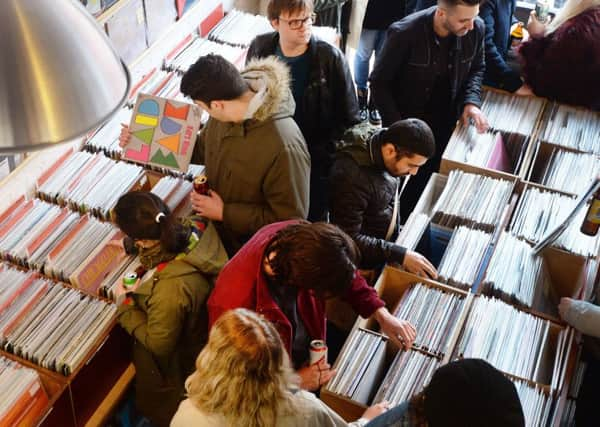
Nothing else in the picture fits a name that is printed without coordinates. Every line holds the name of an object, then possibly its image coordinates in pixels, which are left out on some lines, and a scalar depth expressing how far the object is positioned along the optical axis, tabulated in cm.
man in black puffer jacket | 269
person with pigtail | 242
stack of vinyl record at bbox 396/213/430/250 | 291
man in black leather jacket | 305
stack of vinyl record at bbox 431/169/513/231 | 305
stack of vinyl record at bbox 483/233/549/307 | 274
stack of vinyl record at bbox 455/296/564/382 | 249
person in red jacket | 205
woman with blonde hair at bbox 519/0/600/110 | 351
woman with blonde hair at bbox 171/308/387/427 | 172
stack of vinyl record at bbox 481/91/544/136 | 363
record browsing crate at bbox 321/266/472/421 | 237
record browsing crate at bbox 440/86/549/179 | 329
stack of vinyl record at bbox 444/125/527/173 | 340
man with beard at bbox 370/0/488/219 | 339
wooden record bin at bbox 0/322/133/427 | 251
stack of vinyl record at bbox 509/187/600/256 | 293
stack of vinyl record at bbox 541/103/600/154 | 351
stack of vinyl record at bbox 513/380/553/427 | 231
